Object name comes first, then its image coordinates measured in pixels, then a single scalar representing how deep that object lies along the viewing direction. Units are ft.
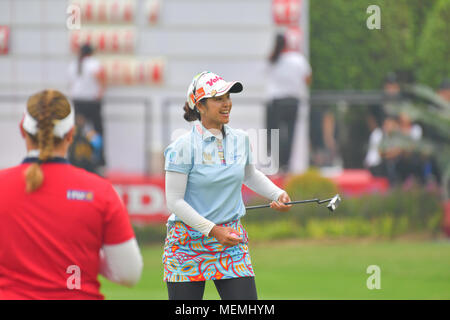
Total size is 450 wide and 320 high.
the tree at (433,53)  106.01
